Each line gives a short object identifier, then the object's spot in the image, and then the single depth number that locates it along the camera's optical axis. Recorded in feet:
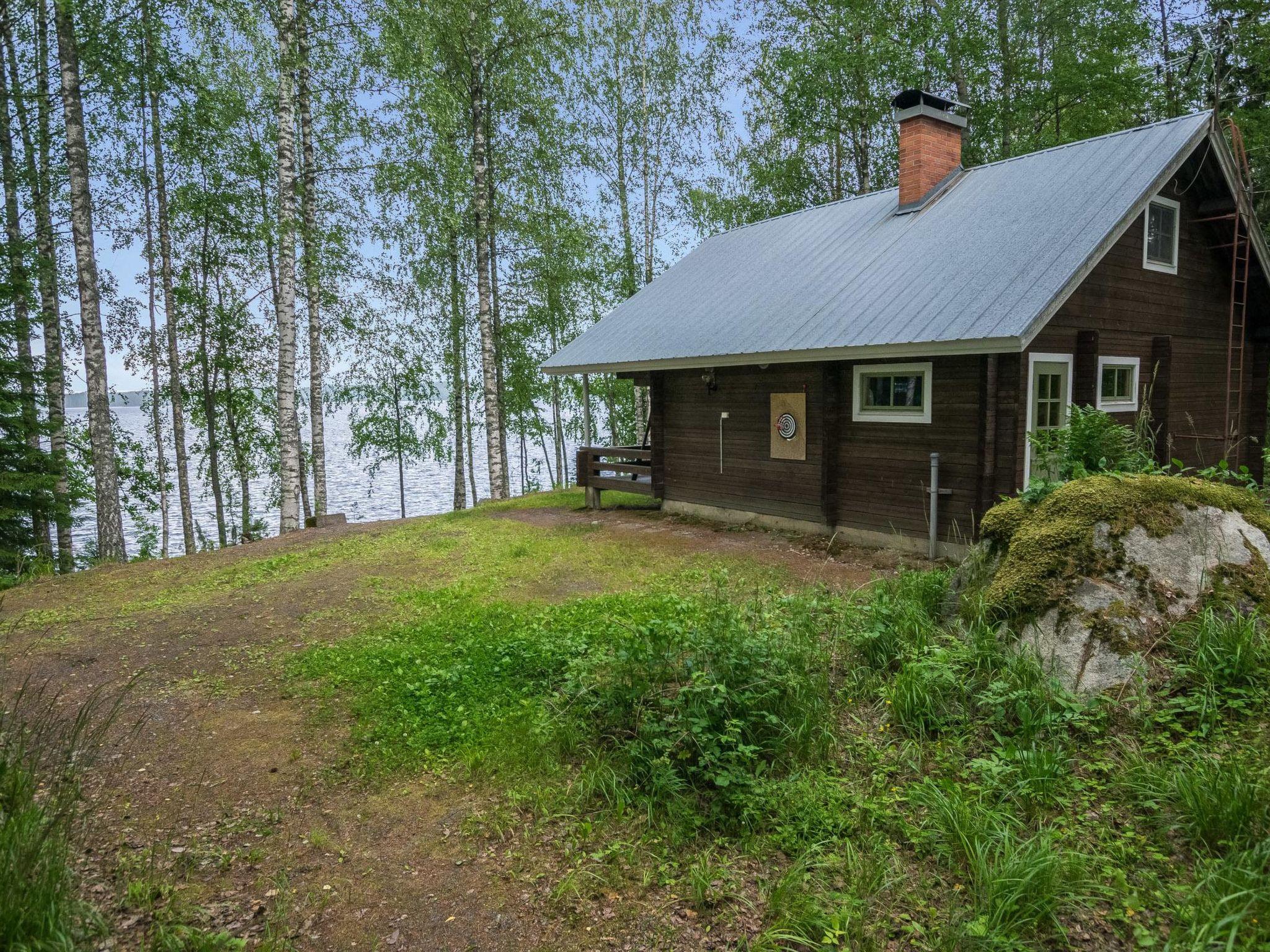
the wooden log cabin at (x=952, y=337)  27.35
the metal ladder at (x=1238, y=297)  32.60
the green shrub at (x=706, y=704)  12.37
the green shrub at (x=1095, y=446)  18.15
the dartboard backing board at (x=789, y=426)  34.22
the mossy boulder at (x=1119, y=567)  13.15
